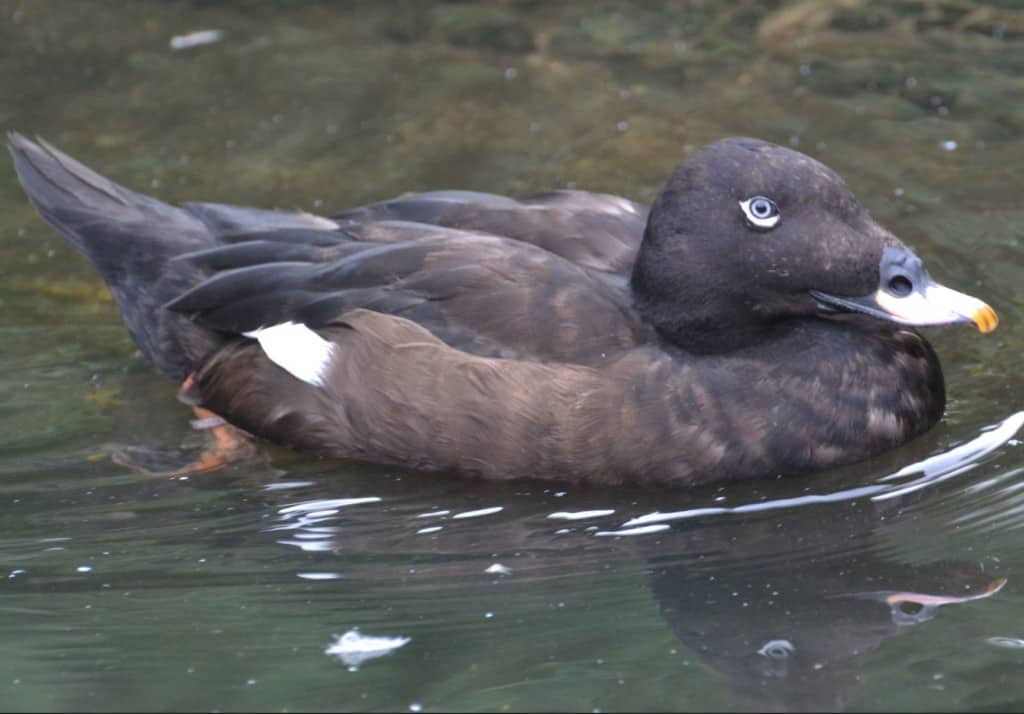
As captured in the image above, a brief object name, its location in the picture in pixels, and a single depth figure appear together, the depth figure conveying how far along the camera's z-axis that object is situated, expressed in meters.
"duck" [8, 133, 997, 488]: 9.66
